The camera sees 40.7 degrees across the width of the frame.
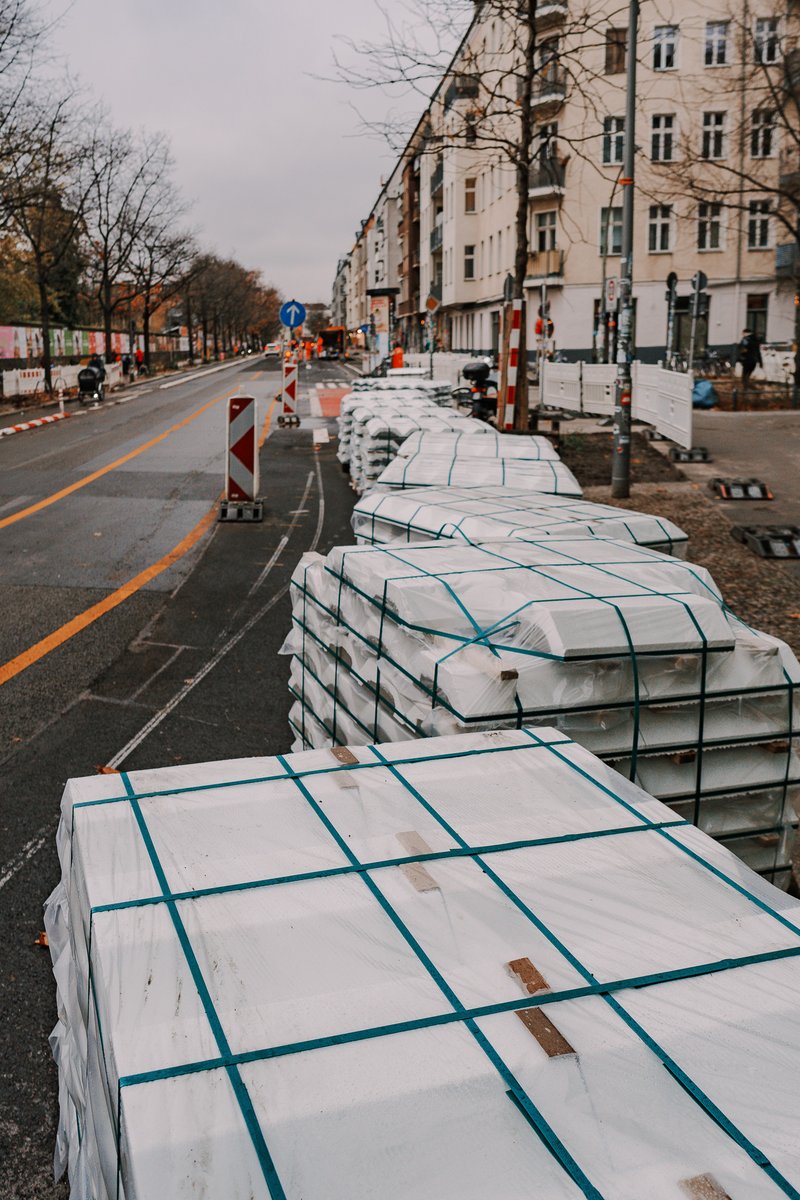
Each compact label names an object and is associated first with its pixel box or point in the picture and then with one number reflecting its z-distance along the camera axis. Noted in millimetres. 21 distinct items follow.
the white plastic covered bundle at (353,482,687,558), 6384
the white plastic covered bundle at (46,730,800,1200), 1798
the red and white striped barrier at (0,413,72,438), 25261
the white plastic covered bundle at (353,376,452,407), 22227
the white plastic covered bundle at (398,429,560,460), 10125
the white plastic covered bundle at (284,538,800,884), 4070
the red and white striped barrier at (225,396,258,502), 13180
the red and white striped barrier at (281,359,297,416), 24984
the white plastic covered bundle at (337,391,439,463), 16906
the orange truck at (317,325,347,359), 102375
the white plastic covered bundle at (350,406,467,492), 13938
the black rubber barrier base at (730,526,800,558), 11164
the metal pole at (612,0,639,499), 13711
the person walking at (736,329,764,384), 32188
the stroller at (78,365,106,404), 36844
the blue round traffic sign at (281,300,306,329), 26578
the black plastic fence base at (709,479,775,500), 14672
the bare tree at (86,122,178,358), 57938
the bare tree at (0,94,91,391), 32281
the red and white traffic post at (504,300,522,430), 17094
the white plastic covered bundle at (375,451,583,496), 8883
